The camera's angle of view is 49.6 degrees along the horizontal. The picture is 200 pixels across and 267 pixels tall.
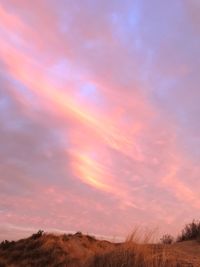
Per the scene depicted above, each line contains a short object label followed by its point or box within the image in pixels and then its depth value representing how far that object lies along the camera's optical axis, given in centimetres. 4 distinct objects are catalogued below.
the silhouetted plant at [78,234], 1278
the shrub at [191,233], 1027
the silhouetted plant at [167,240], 1073
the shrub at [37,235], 1282
